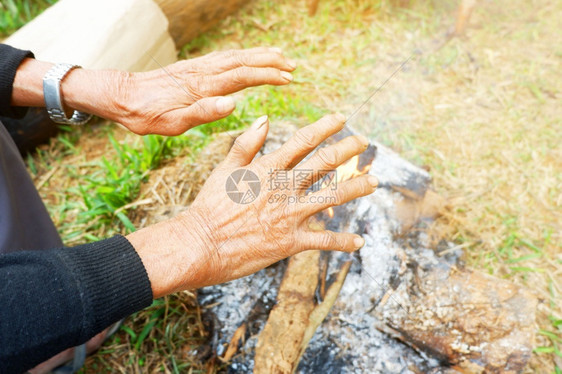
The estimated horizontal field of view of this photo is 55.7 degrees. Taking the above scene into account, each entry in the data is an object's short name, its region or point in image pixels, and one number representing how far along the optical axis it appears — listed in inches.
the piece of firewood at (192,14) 36.1
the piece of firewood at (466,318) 20.3
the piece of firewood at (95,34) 29.3
